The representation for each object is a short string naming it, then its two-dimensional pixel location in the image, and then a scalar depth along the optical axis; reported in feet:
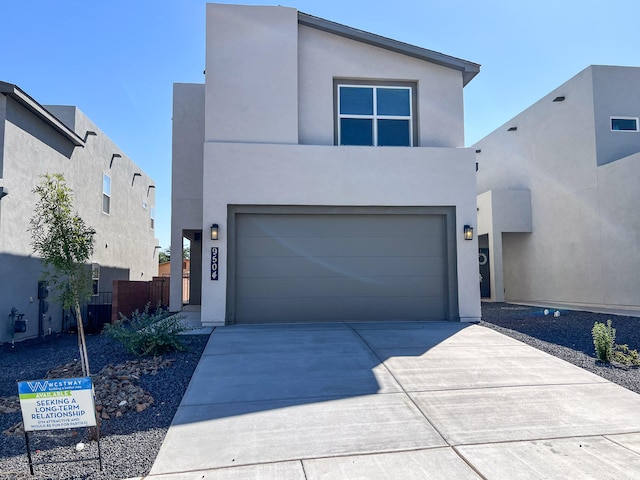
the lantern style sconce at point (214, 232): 31.04
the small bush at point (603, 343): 21.83
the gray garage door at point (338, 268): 32.17
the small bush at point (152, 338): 22.76
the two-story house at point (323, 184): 31.91
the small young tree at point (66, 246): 15.71
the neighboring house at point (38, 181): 29.99
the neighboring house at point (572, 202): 44.62
